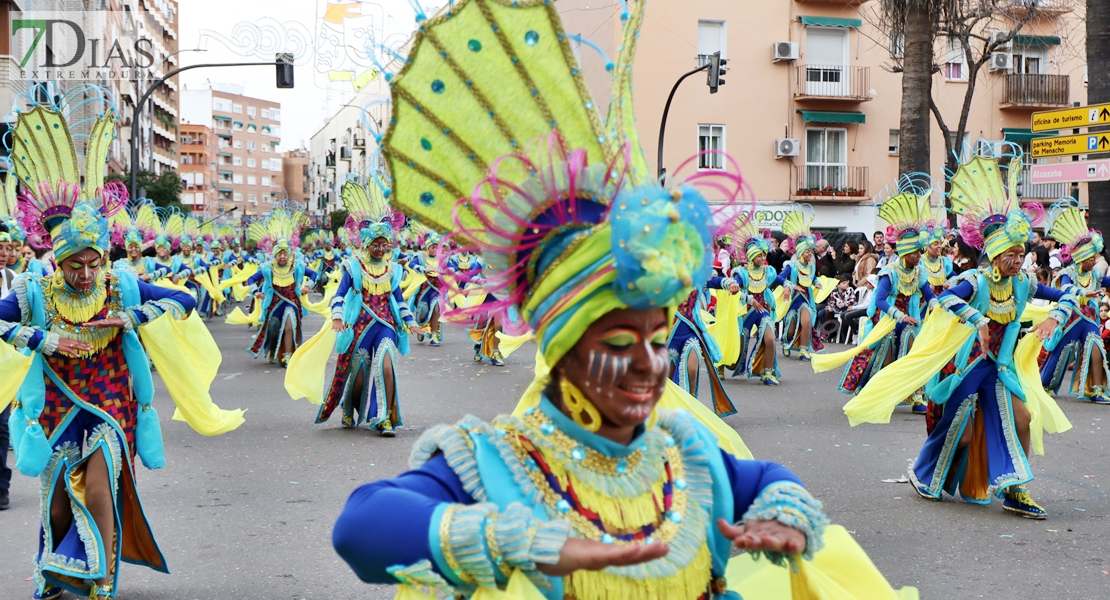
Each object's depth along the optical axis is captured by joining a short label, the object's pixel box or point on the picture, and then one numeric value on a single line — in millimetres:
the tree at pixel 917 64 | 17750
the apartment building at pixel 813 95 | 32531
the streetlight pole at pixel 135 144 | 24589
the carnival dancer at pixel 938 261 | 11997
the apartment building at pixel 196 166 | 118062
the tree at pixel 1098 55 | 15008
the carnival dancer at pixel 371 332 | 9961
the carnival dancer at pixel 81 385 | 5180
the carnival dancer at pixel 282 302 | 16062
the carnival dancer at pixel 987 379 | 7008
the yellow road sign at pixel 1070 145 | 14562
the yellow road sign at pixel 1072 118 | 14500
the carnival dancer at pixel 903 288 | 11125
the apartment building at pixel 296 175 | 154188
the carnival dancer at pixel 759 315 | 14125
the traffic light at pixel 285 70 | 22688
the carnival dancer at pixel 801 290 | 16438
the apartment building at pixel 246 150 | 139375
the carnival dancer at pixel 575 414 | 1952
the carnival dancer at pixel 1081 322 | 12500
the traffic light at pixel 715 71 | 23844
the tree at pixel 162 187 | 35969
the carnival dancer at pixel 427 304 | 20102
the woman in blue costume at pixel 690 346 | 9680
